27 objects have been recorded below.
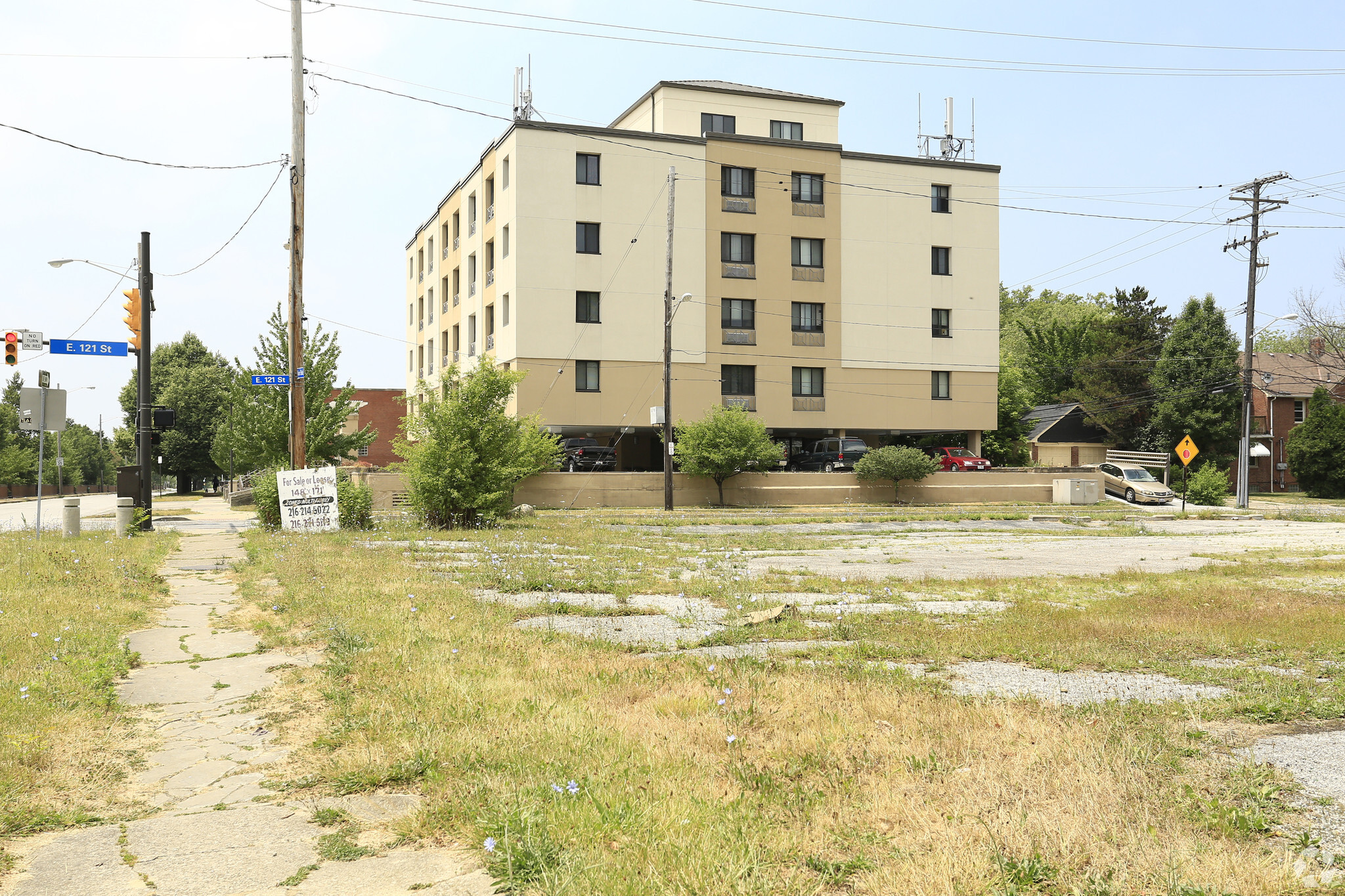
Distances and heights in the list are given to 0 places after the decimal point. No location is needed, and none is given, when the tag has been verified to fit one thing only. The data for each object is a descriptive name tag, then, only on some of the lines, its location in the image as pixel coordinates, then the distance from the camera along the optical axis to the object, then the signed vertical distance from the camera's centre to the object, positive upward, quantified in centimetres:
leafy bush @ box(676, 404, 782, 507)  4147 +27
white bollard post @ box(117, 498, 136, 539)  2225 -146
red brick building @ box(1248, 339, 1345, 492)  7062 +278
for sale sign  2205 -112
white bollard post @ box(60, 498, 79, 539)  2062 -146
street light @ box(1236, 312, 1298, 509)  4472 +21
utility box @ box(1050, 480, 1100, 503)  4584 -191
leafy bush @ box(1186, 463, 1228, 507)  4688 -171
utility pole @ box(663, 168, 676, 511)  3725 +264
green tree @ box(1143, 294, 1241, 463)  6175 +448
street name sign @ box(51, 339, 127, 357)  2562 +280
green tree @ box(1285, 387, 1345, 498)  5609 +10
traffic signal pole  2595 +179
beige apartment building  4556 +926
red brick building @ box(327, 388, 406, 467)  7225 +258
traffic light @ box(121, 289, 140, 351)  2602 +378
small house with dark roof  7056 +90
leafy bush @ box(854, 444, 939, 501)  4316 -56
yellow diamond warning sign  4359 +11
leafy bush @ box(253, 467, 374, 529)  2336 -125
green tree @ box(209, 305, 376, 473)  3519 +150
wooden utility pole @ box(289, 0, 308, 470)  2386 +574
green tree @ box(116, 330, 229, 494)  7044 +316
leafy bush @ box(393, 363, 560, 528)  2364 +0
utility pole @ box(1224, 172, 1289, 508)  4572 +928
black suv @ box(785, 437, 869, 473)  4691 -18
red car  4950 -43
